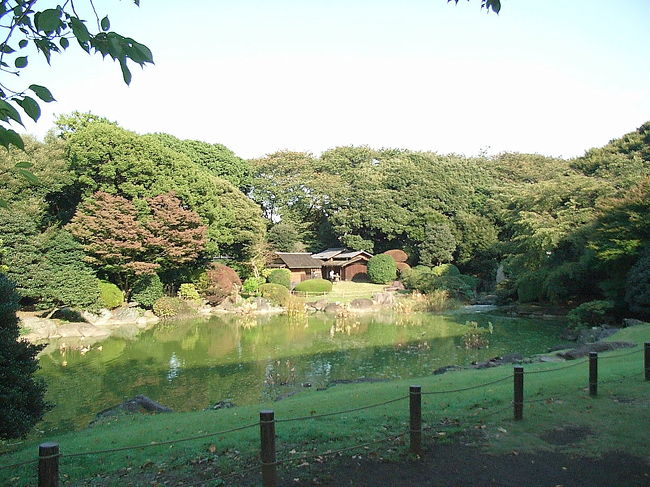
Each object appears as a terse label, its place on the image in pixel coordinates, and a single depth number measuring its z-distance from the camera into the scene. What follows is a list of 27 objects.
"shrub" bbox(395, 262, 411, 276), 34.47
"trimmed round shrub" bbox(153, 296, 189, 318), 23.39
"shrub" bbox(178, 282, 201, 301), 25.12
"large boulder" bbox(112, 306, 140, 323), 22.28
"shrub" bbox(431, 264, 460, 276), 30.51
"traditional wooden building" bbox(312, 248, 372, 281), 37.50
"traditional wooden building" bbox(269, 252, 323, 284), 35.25
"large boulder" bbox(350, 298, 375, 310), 25.69
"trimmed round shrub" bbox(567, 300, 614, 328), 16.94
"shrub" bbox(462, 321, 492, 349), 15.48
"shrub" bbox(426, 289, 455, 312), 25.14
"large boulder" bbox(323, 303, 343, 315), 25.33
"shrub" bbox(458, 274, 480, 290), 29.23
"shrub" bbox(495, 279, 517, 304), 25.61
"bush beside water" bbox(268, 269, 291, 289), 30.59
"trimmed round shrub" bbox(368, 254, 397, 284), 34.22
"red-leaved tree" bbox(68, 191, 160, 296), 21.98
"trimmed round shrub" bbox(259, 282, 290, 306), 26.97
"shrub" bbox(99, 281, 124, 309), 22.12
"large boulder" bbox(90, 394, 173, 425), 8.70
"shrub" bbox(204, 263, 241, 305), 26.14
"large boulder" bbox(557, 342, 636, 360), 11.23
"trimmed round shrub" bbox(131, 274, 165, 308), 23.67
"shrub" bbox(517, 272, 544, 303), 21.06
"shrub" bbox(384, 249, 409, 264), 36.78
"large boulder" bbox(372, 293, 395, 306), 26.88
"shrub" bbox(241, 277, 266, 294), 28.75
